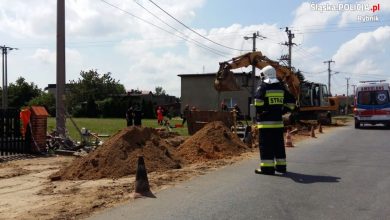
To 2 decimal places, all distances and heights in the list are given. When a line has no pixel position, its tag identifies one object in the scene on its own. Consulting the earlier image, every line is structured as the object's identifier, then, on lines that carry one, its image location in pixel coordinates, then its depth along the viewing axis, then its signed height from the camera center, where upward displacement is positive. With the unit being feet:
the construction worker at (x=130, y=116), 74.34 -0.91
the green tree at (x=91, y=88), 285.02 +12.80
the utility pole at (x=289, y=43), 186.74 +25.94
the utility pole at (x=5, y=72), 217.44 +17.86
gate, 48.16 -2.53
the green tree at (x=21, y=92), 318.65 +11.58
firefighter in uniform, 33.09 -0.79
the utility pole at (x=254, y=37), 181.04 +26.64
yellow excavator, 71.72 +4.31
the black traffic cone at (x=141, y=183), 26.43 -3.89
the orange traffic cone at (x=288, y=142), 56.89 -3.64
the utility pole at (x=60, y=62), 56.54 +5.45
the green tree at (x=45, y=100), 285.64 +5.77
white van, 95.35 +1.43
